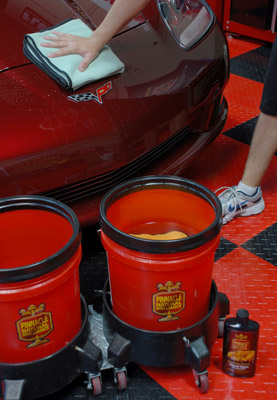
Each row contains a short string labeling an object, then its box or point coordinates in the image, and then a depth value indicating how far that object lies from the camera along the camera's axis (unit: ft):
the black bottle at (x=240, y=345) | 4.11
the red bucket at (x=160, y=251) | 3.83
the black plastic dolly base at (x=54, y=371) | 3.89
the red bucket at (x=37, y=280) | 3.60
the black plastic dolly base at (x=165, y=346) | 4.13
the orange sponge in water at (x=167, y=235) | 4.54
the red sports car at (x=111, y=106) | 4.71
